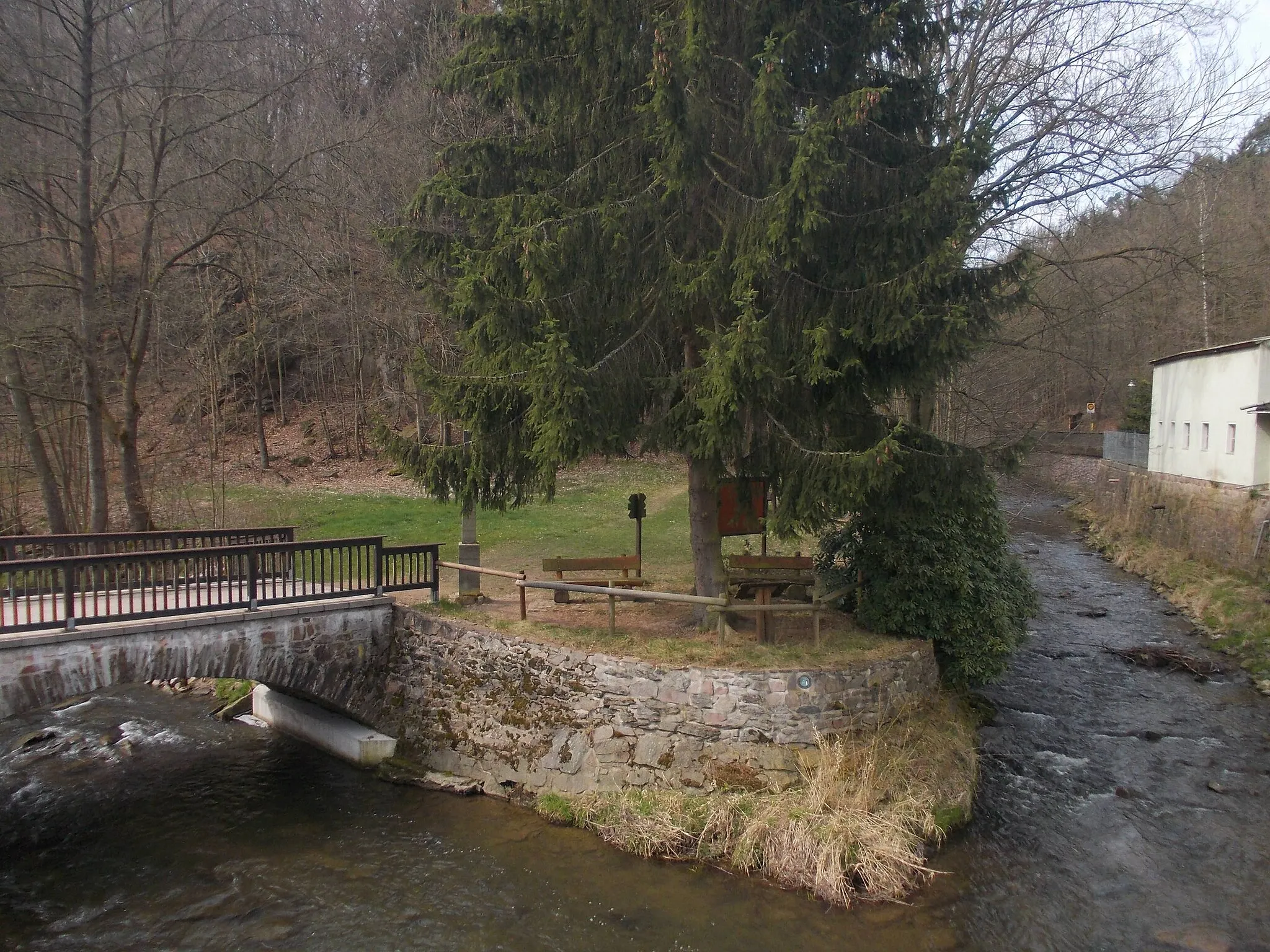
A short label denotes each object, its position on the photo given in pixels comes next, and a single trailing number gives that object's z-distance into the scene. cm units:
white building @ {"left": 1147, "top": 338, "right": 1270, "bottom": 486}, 2073
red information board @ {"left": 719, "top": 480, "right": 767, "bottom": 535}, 1145
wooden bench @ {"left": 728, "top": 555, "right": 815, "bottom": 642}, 1044
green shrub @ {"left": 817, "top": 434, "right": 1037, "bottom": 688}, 1067
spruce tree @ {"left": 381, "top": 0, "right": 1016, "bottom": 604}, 941
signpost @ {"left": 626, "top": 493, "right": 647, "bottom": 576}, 1287
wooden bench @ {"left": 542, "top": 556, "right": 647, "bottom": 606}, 1209
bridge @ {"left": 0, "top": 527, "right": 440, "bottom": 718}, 902
